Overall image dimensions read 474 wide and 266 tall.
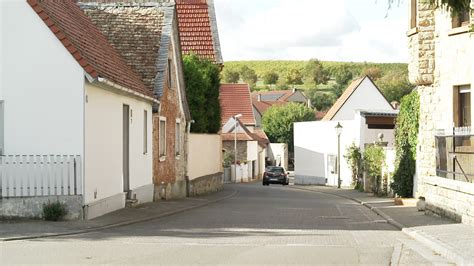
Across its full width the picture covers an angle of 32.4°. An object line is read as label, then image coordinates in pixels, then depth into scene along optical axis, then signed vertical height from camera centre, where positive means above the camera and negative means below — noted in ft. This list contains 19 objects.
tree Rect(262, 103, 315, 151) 343.87 +15.31
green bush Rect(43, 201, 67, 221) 59.21 -3.83
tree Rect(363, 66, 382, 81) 537.77 +57.26
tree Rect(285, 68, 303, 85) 638.94 +62.29
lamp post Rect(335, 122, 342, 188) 167.32 +1.39
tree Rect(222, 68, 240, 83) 615.16 +62.24
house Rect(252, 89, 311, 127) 453.25 +38.39
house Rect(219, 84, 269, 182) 233.76 +8.92
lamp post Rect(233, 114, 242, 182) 222.71 +1.58
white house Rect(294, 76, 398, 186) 163.73 +5.29
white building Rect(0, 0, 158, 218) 60.29 +3.34
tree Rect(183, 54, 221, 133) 125.80 +10.82
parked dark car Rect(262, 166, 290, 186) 208.74 -5.13
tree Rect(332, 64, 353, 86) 582.35 +60.64
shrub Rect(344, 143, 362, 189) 150.51 -0.89
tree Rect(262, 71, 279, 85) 641.40 +62.21
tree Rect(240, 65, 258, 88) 629.10 +63.88
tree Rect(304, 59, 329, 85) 620.08 +63.93
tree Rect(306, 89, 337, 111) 522.06 +36.64
